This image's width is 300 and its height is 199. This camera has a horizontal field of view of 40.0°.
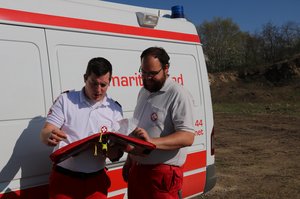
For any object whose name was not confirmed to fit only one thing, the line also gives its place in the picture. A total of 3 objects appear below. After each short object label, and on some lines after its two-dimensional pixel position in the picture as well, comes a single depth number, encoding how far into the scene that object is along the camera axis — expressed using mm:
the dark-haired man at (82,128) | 2713
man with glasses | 2783
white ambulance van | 2895
